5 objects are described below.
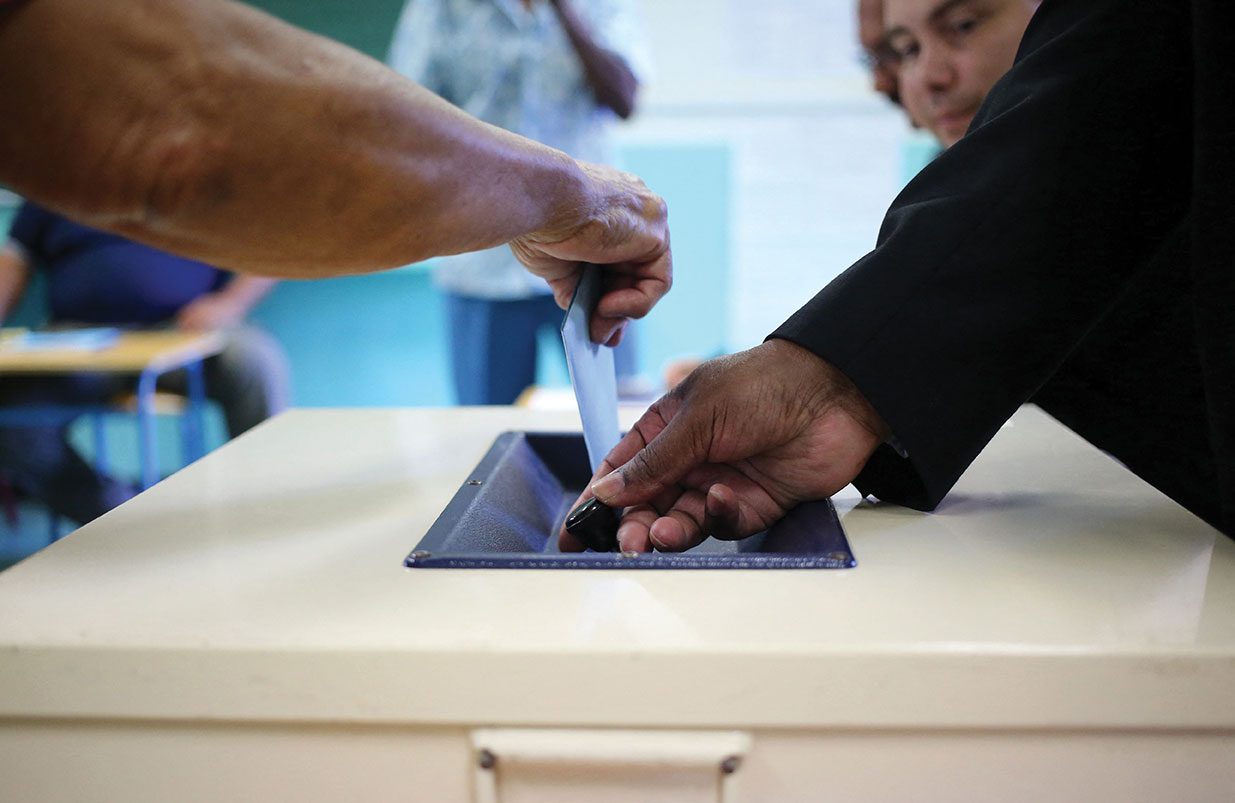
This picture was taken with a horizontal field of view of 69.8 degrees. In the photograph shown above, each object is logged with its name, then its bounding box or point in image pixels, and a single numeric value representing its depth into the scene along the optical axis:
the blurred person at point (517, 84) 2.06
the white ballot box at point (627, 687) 0.44
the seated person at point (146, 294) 2.73
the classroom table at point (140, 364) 2.07
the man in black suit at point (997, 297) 0.57
